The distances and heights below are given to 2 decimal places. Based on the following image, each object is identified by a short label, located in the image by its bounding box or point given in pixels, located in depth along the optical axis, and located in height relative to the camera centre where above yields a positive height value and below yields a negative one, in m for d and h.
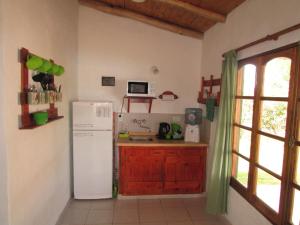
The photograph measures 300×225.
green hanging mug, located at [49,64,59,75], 2.07 +0.27
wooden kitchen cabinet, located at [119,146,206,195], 3.20 -1.07
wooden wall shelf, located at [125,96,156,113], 3.64 -0.02
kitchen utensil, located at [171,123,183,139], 3.53 -0.52
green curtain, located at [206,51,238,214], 2.47 -0.53
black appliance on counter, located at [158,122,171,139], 3.53 -0.51
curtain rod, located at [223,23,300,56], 1.65 +0.57
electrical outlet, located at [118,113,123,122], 3.66 -0.32
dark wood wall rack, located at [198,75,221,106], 3.01 +0.19
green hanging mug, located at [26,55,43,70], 1.62 +0.26
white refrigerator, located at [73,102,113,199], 3.10 -0.75
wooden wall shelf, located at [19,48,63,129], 1.63 +0.01
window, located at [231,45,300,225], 1.71 -0.32
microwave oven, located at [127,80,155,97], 3.29 +0.15
